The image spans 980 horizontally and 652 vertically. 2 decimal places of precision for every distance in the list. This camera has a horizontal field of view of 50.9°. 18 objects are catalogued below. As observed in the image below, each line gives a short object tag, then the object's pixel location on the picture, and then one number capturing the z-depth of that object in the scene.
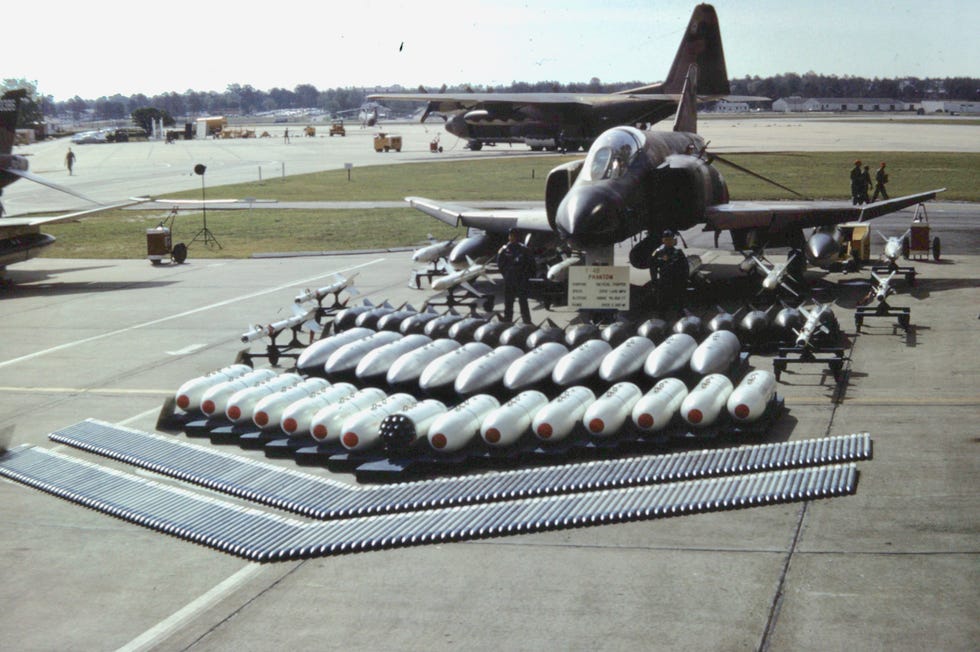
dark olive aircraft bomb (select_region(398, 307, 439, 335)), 21.73
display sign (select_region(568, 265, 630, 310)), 21.28
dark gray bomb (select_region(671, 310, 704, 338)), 20.23
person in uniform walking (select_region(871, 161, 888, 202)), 47.97
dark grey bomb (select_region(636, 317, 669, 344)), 19.97
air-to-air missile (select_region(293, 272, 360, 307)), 24.74
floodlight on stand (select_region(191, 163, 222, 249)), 43.16
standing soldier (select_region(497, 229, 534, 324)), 23.44
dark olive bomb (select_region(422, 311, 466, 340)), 21.38
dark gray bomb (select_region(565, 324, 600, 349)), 19.70
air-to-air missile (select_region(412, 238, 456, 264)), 31.62
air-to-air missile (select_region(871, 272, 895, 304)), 24.08
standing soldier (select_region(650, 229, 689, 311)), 22.78
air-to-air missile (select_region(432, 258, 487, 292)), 26.36
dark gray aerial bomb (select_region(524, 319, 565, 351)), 19.70
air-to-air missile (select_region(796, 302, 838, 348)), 20.12
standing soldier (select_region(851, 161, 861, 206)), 46.91
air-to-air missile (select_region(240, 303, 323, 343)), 21.12
